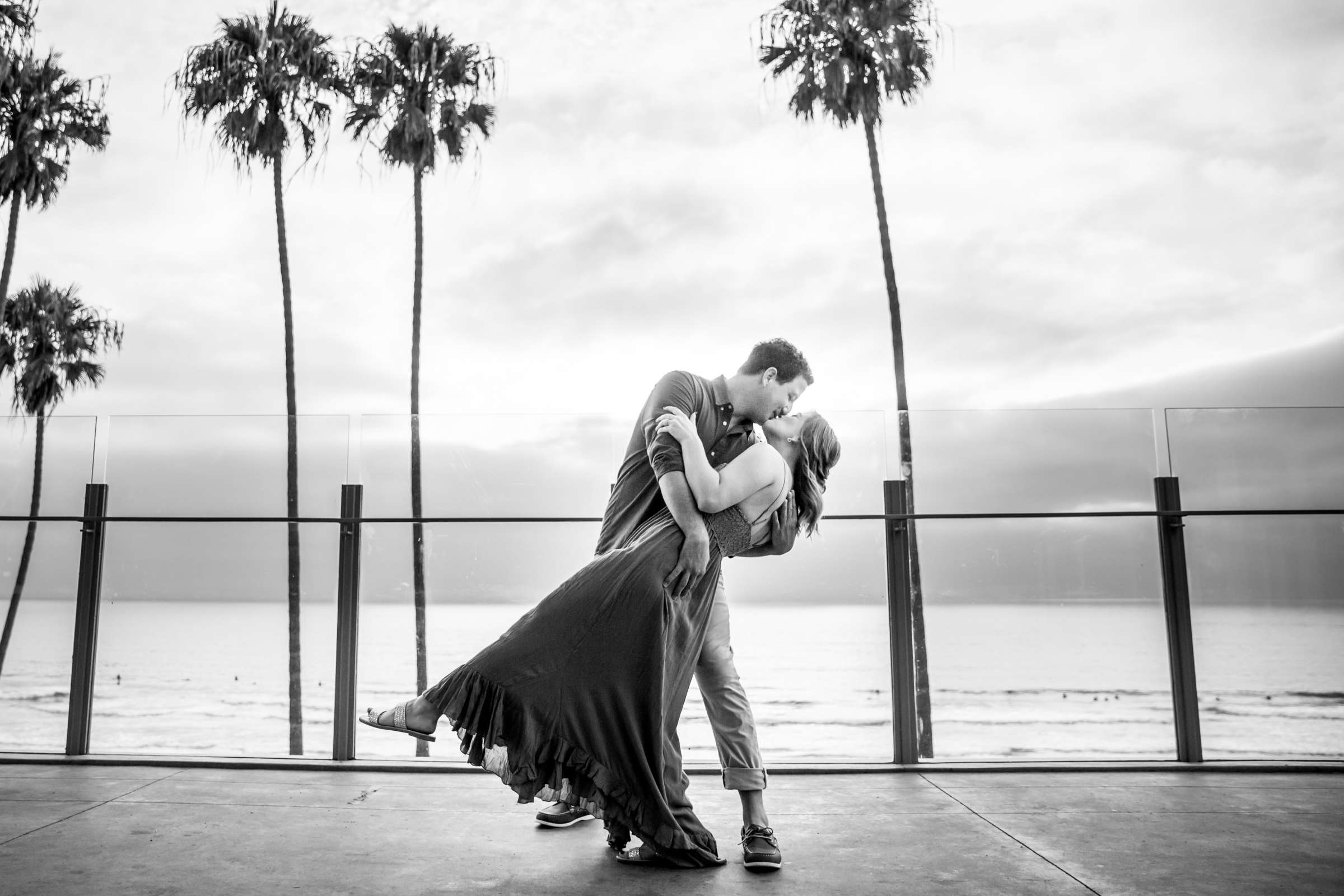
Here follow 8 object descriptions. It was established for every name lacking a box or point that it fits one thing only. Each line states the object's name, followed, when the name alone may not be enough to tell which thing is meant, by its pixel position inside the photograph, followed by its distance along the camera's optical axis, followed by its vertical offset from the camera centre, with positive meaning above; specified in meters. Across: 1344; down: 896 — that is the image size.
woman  2.64 -0.42
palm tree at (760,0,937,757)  10.92 +6.16
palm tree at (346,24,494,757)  12.31 +6.59
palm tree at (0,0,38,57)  11.84 +7.50
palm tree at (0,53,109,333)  13.70 +7.04
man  3.01 +0.25
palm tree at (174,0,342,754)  11.78 +6.48
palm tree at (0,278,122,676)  17.77 +4.64
